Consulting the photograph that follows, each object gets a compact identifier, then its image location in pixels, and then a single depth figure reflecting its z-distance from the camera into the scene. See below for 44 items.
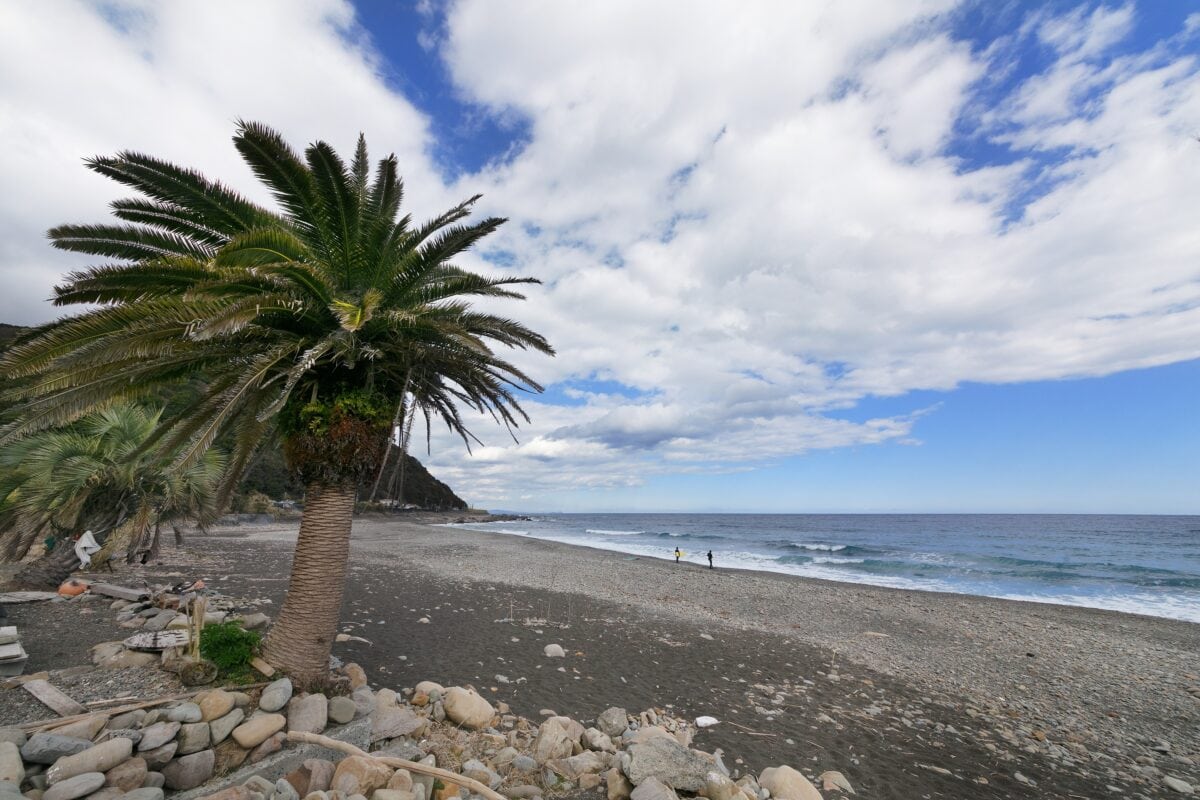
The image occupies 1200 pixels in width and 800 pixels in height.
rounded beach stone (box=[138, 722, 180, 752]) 4.18
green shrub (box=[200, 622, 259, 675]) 5.62
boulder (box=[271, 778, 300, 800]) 3.94
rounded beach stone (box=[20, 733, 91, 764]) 3.86
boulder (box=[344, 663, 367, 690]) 6.59
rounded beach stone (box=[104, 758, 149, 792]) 3.85
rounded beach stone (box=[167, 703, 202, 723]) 4.54
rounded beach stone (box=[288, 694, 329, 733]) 5.03
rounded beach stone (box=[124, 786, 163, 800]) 3.61
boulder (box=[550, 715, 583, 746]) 6.05
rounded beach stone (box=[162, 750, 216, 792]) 4.18
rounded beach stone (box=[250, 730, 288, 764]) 4.59
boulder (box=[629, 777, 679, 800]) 4.60
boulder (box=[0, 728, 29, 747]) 3.91
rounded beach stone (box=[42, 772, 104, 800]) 3.58
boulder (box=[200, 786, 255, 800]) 3.78
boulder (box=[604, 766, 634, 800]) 4.95
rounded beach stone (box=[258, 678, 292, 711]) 5.07
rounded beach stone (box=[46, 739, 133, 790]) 3.76
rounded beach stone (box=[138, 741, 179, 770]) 4.15
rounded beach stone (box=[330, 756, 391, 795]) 4.27
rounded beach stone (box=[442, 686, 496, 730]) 6.34
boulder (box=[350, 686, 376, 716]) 5.59
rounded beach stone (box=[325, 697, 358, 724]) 5.36
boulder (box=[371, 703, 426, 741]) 5.60
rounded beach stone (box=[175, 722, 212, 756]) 4.38
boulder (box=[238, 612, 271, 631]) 7.98
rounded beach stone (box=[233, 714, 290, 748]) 4.64
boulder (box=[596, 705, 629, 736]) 6.45
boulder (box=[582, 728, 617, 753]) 5.89
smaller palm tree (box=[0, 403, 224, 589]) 10.34
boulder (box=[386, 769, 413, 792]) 4.38
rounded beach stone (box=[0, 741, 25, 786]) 3.62
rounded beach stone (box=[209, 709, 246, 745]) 4.59
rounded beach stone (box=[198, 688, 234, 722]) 4.70
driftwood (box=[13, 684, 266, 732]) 4.19
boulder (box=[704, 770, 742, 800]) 4.73
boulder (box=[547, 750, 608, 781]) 5.38
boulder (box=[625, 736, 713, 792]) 4.85
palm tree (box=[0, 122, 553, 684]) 5.67
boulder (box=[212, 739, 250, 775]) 4.41
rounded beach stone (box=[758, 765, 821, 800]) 5.32
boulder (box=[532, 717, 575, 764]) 5.67
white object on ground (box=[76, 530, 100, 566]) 10.92
